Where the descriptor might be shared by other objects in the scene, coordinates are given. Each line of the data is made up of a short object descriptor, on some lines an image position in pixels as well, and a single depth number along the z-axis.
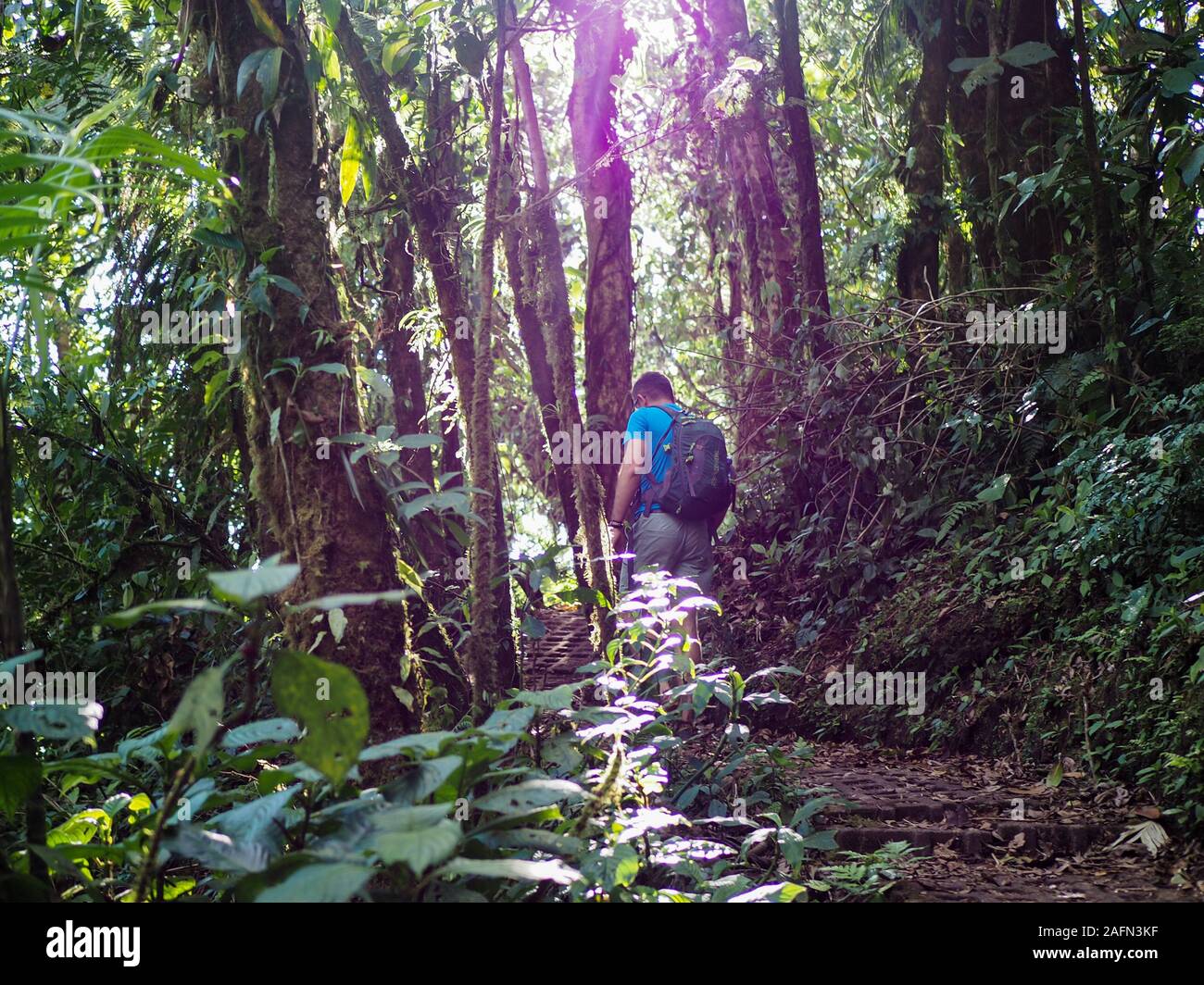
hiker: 5.73
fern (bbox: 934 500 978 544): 6.54
